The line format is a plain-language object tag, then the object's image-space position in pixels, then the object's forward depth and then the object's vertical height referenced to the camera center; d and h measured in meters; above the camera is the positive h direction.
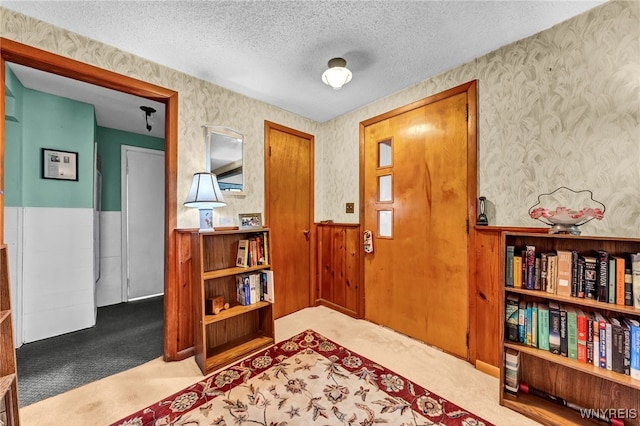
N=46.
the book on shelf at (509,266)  1.62 -0.34
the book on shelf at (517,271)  1.60 -0.37
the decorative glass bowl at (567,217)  1.38 -0.02
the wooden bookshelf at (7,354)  1.26 -0.71
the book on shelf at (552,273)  1.49 -0.36
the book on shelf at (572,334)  1.43 -0.69
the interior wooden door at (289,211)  2.84 +0.03
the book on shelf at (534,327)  1.55 -0.70
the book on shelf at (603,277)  1.33 -0.34
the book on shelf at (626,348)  1.28 -0.69
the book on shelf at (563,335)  1.46 -0.71
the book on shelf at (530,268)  1.56 -0.34
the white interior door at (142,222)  3.53 -0.12
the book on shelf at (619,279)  1.30 -0.34
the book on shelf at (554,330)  1.48 -0.69
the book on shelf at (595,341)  1.36 -0.69
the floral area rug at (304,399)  1.47 -1.20
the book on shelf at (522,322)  1.59 -0.69
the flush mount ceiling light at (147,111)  2.87 +1.19
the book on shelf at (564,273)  1.44 -0.35
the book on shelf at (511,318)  1.61 -0.67
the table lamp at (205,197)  2.00 +0.14
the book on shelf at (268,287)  2.32 -0.67
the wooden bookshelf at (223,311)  1.98 -0.83
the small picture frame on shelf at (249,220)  2.43 -0.06
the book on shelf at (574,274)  1.42 -0.34
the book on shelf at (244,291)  2.29 -0.70
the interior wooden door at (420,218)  2.11 -0.04
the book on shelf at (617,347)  1.30 -0.70
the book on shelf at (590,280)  1.38 -0.37
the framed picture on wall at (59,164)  2.51 +0.51
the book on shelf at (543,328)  1.52 -0.70
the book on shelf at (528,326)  1.57 -0.70
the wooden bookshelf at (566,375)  1.36 -0.97
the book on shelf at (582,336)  1.40 -0.69
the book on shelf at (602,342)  1.34 -0.69
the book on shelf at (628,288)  1.28 -0.38
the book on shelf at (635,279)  1.25 -0.33
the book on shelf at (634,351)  1.25 -0.69
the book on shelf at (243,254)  2.28 -0.36
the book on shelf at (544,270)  1.52 -0.34
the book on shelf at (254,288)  2.30 -0.69
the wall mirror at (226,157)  2.33 +0.55
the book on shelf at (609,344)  1.32 -0.69
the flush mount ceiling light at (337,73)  1.95 +1.09
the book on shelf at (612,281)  1.32 -0.36
